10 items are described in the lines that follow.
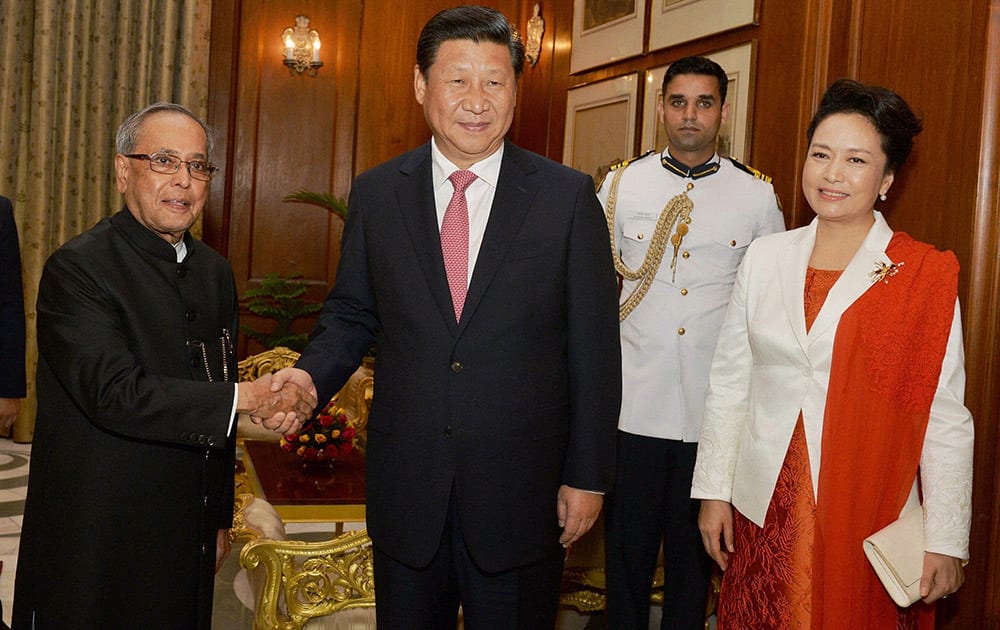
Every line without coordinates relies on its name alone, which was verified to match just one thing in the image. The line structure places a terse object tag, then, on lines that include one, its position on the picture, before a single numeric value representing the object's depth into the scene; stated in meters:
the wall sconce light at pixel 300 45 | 6.84
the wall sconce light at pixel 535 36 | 6.60
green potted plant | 6.68
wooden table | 3.47
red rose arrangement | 3.96
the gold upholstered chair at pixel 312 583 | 2.82
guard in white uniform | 2.70
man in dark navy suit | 1.83
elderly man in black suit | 1.76
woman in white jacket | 1.82
